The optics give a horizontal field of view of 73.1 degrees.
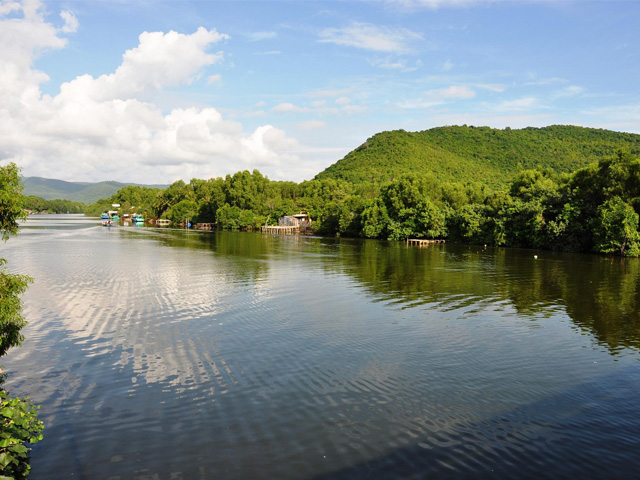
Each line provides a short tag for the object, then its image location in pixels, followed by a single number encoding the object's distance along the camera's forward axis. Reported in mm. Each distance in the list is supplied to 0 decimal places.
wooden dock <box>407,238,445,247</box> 81788
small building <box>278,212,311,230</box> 131375
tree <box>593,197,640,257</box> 56031
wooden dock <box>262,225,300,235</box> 126312
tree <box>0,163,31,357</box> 11438
